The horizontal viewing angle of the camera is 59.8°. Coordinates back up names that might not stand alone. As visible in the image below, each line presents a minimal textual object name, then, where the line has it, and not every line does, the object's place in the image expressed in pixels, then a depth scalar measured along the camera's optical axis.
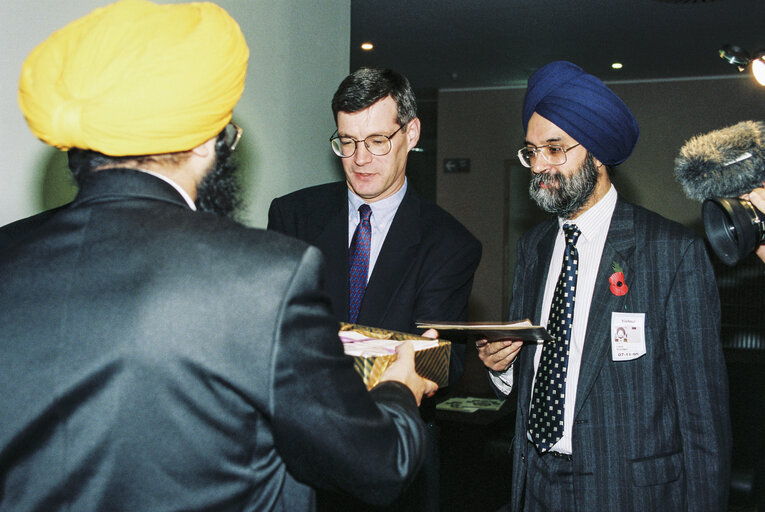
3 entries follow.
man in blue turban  1.80
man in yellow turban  0.88
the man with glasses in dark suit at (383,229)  2.08
